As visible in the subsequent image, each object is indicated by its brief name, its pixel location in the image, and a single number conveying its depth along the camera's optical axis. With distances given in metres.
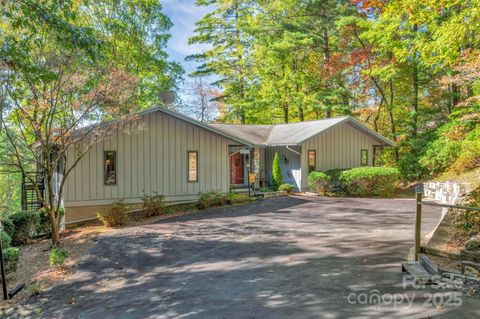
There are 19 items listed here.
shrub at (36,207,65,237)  11.80
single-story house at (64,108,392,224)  12.70
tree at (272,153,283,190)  18.80
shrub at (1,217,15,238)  10.74
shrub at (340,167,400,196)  16.77
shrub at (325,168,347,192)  17.75
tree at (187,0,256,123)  28.97
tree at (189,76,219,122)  30.44
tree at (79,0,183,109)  21.02
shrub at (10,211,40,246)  11.03
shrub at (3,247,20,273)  7.59
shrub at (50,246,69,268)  7.79
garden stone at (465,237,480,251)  5.00
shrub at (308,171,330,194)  17.23
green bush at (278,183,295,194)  17.56
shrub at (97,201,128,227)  11.57
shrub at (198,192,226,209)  14.26
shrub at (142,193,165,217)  13.16
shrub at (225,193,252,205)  15.16
